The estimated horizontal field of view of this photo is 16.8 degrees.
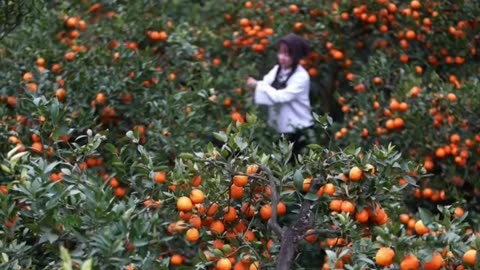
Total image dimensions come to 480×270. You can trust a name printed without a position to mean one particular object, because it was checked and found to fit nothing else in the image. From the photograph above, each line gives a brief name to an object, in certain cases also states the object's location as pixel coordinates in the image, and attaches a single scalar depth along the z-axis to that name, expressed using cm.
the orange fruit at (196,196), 496
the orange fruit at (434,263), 427
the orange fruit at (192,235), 493
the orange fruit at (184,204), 488
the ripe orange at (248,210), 524
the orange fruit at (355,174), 493
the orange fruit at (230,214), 513
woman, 978
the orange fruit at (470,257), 440
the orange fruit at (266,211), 522
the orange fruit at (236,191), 512
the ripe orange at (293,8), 1171
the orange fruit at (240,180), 503
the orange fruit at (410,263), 425
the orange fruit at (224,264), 478
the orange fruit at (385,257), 433
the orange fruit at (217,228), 507
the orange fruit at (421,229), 452
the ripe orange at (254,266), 492
